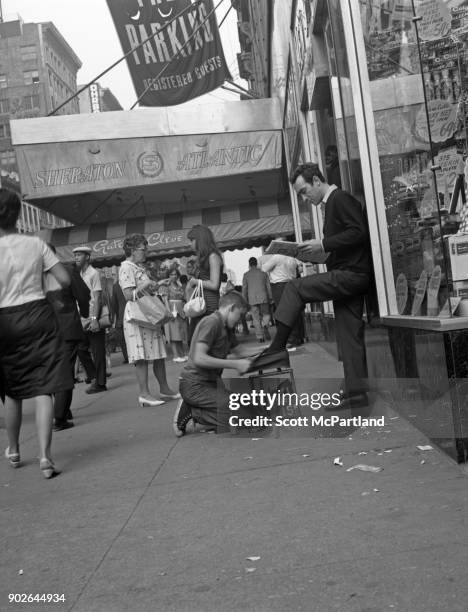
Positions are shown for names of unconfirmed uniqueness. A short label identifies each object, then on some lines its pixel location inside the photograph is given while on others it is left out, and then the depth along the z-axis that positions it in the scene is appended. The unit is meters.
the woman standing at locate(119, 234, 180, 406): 8.43
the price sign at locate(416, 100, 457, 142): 5.09
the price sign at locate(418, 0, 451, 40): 5.25
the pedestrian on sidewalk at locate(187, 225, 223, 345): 7.67
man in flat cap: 10.19
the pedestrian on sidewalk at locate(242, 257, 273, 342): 16.83
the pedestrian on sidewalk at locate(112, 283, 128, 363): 14.69
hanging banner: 18.69
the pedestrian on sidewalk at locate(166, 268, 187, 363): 15.98
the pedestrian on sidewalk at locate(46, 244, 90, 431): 7.81
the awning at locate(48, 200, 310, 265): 20.58
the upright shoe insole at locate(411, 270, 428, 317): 5.43
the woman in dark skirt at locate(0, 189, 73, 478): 5.50
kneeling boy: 5.99
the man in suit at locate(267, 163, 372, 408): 5.88
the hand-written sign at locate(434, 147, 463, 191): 5.08
